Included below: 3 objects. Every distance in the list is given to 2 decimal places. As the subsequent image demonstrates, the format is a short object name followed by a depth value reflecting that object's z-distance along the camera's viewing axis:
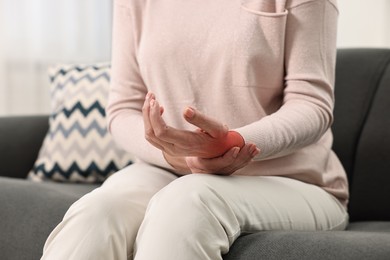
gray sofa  2.48
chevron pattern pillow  3.14
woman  2.02
